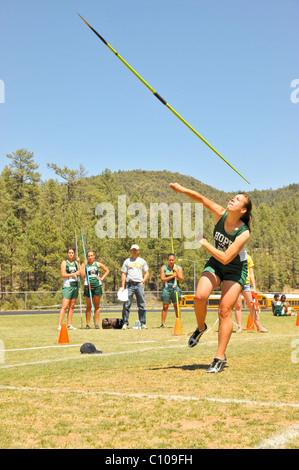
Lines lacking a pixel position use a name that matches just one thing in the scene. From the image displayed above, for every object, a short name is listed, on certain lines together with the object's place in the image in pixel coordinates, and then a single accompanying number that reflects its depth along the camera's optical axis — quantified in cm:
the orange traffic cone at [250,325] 1461
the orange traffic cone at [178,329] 1187
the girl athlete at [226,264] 617
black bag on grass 1462
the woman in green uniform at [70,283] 1332
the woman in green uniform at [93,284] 1397
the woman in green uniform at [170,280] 1451
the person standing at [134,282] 1416
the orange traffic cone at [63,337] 963
